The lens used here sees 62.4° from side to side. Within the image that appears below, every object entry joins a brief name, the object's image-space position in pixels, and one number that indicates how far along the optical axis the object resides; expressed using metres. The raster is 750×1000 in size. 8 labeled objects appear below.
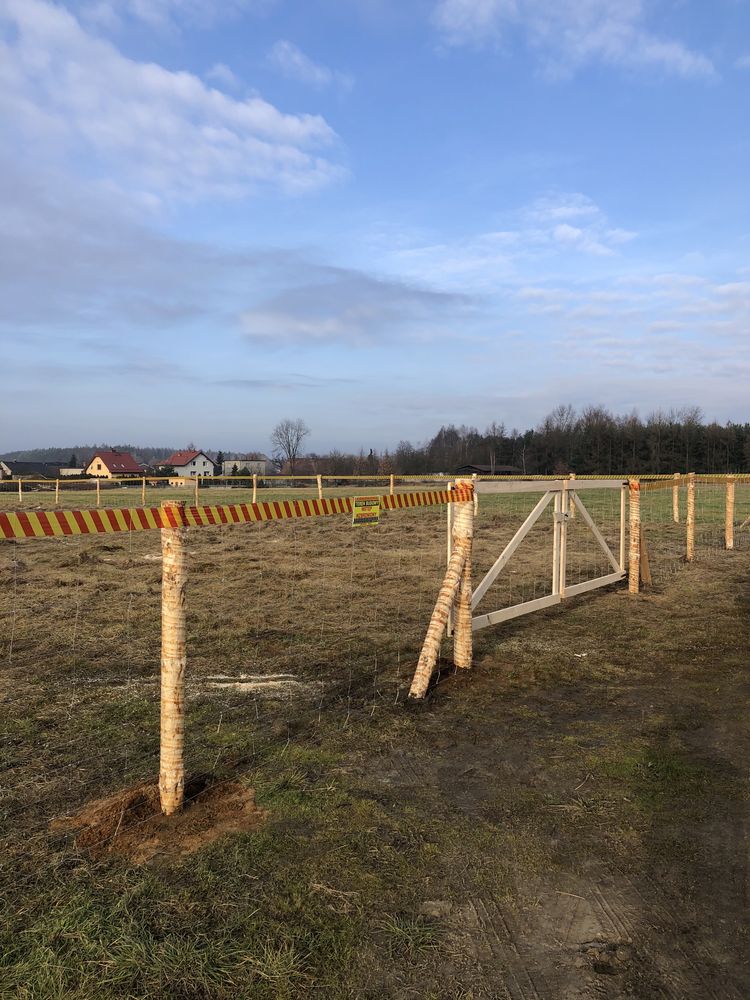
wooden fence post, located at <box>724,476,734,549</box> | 13.77
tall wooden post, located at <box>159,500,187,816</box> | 3.38
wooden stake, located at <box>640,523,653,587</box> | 9.29
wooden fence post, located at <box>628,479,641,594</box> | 8.91
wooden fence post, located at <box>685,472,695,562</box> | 11.34
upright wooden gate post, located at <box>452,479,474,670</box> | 5.59
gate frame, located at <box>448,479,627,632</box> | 6.45
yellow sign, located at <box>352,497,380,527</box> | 5.00
